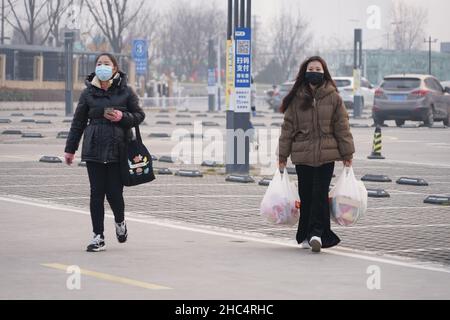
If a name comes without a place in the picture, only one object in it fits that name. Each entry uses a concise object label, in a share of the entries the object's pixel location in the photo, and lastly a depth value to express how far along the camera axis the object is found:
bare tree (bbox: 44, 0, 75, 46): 81.81
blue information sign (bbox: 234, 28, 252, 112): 20.20
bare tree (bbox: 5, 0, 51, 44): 77.62
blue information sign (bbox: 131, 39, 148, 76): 55.53
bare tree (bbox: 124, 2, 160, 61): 110.88
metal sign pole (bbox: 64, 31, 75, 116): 50.34
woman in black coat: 11.43
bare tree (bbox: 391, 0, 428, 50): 139.38
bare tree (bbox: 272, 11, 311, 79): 113.56
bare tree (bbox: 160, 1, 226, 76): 122.62
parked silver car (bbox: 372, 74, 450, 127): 40.53
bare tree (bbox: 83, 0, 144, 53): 75.81
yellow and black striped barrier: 25.59
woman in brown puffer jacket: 11.42
